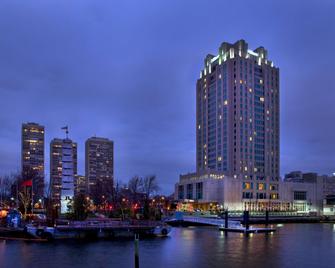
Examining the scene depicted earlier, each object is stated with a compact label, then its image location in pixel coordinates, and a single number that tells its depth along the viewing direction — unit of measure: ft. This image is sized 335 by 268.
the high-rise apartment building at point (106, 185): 565.99
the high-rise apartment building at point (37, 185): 483.68
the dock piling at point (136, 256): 132.36
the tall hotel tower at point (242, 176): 649.11
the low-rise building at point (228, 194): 613.52
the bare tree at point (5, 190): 499.92
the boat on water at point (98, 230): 249.14
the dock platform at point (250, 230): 320.29
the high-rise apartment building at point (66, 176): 315.37
